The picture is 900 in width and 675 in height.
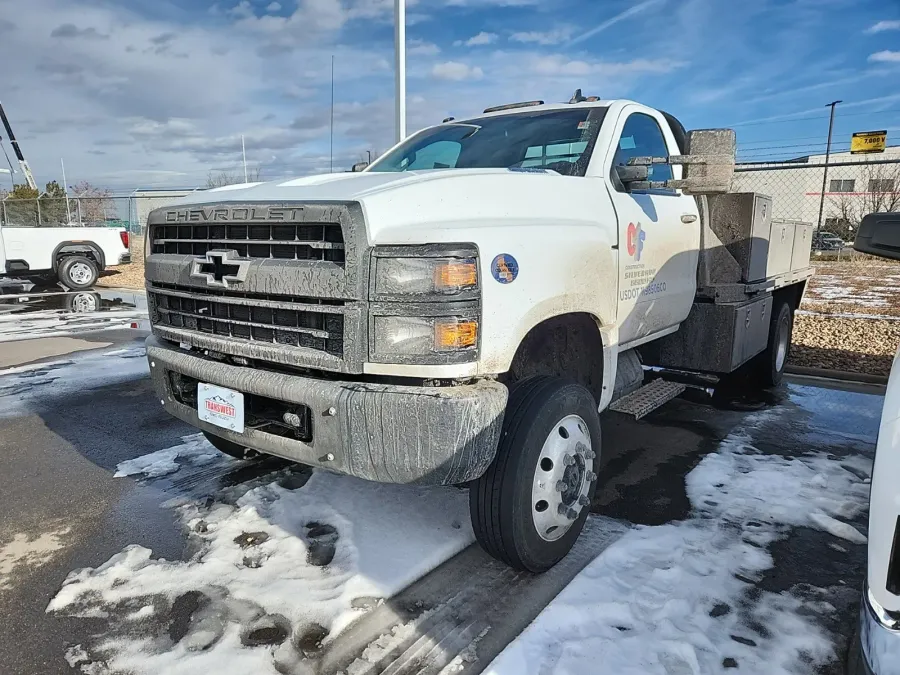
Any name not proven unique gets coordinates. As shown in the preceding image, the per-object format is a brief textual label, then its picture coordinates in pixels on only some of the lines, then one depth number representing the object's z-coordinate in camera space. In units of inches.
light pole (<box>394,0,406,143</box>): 342.3
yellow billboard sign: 789.2
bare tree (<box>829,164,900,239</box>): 1111.6
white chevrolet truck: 89.1
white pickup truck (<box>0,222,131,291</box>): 514.9
